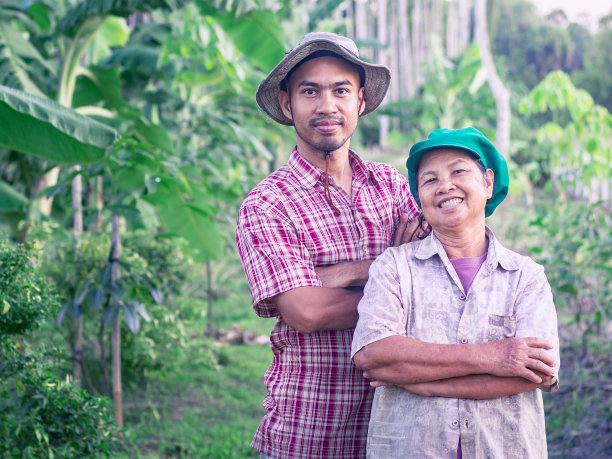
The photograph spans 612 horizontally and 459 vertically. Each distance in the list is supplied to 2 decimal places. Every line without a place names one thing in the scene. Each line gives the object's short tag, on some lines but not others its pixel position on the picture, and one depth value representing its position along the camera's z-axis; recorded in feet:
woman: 6.25
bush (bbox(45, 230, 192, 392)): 12.68
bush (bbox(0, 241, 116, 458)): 9.18
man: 7.23
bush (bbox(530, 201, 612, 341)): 15.49
